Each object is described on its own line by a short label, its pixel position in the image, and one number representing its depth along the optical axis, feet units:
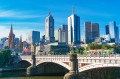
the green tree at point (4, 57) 298.64
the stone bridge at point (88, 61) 105.60
